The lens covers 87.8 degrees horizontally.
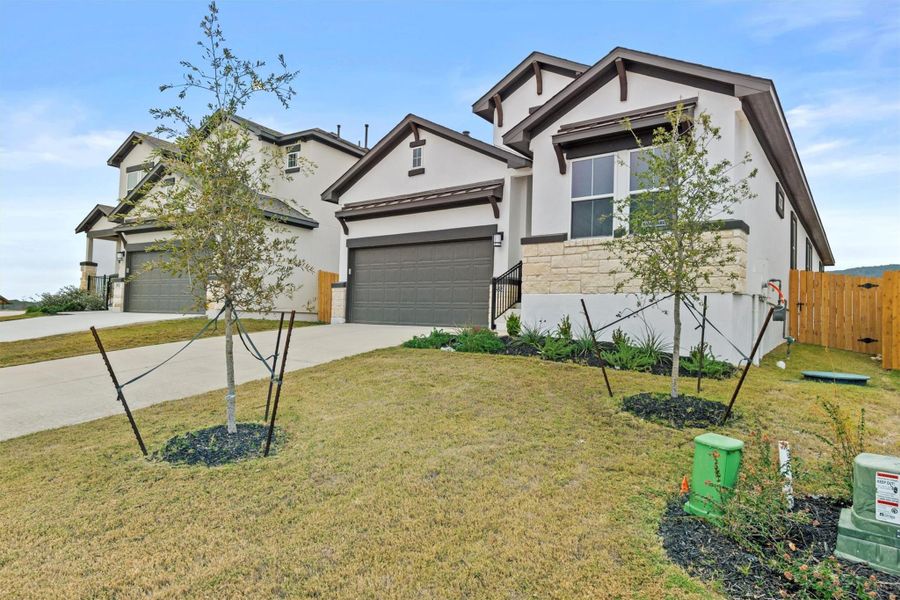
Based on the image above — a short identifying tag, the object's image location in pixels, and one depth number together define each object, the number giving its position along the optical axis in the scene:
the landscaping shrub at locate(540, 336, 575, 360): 8.09
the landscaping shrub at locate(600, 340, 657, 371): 7.43
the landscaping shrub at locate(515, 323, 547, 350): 9.05
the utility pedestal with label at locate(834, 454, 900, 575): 2.35
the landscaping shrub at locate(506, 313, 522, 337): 10.41
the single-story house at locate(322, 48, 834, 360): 8.59
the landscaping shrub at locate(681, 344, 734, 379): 7.12
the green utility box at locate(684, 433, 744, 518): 2.89
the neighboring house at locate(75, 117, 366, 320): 17.45
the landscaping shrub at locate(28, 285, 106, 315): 19.19
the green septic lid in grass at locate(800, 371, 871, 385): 7.09
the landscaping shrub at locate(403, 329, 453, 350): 9.59
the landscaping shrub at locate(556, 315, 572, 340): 9.12
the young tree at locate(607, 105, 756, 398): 5.19
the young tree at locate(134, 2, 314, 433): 4.38
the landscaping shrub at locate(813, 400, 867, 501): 3.08
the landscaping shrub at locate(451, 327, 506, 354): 8.91
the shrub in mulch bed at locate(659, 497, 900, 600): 2.24
